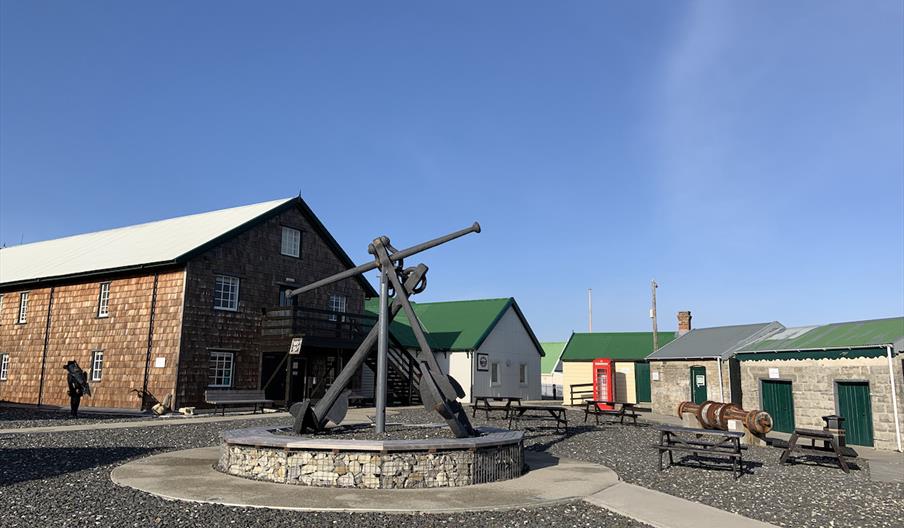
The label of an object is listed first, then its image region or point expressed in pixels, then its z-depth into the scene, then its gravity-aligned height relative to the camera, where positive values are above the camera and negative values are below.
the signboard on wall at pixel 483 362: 32.44 +0.50
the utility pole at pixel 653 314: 32.91 +3.18
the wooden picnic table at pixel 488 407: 17.87 -0.96
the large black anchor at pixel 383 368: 10.23 +0.05
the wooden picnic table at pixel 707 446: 10.80 -1.21
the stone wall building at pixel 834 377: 16.28 -0.04
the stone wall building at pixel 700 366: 22.70 +0.32
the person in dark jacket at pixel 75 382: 19.91 -0.46
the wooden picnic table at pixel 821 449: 12.27 -1.38
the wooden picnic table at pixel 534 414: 18.64 -1.48
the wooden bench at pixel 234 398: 21.14 -0.94
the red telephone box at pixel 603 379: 31.77 -0.27
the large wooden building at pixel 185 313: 22.78 +2.09
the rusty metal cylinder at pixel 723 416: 15.72 -1.04
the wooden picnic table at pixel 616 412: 19.73 -1.15
